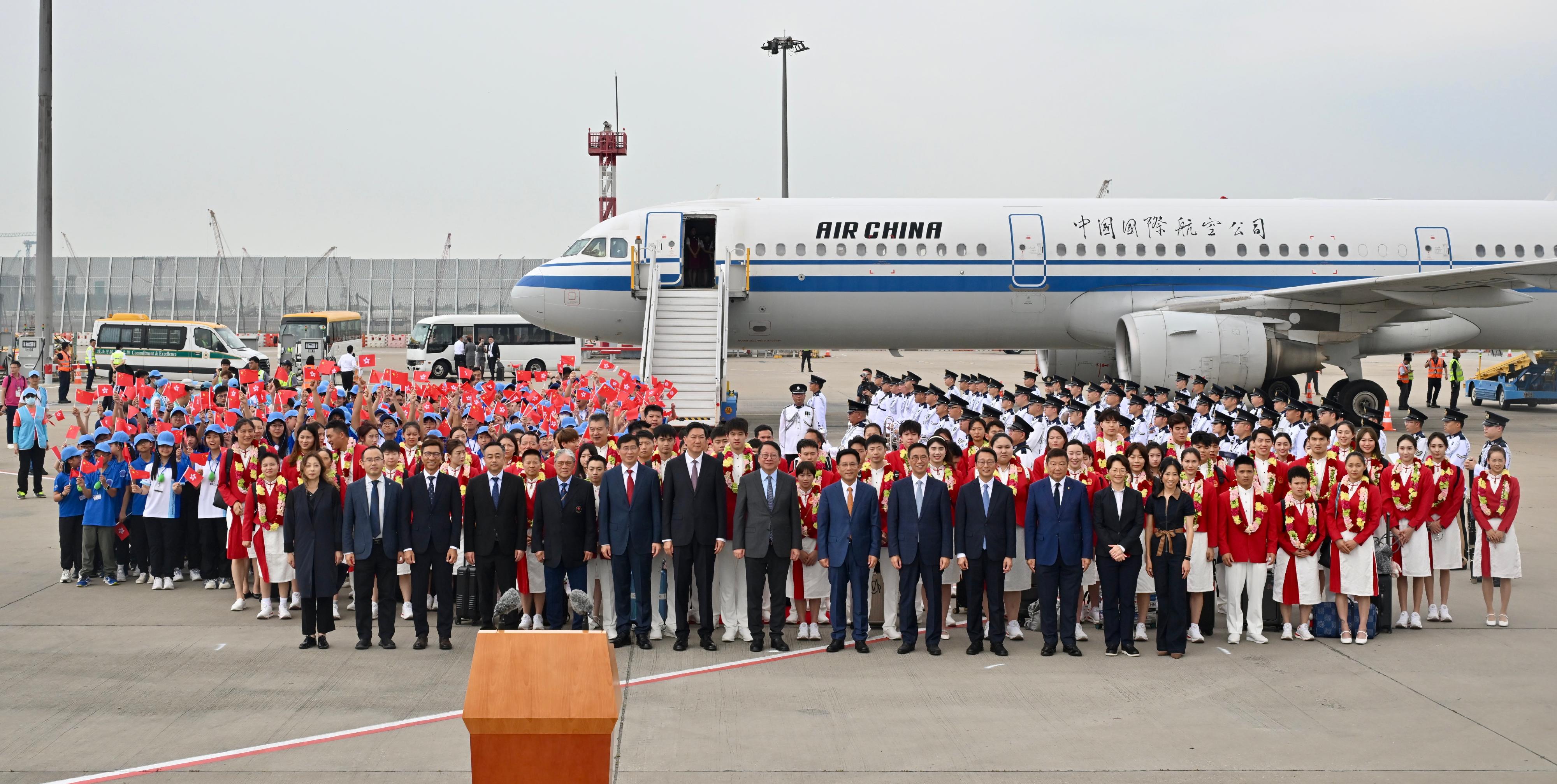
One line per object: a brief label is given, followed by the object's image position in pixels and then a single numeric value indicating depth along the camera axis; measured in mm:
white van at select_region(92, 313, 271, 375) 34094
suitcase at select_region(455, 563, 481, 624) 9289
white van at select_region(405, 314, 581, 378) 40625
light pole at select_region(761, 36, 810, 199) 37938
